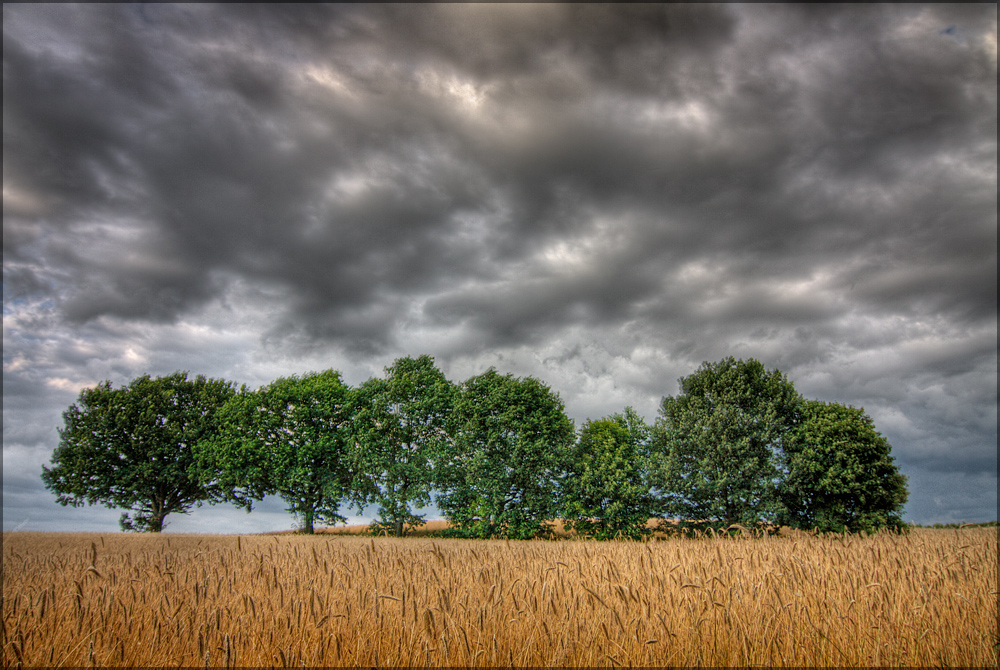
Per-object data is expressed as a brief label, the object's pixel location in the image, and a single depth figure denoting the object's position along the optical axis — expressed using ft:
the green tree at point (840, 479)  98.99
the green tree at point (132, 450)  128.88
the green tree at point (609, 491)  113.19
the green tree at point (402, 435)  117.50
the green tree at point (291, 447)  122.52
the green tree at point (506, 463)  111.86
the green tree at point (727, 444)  104.12
